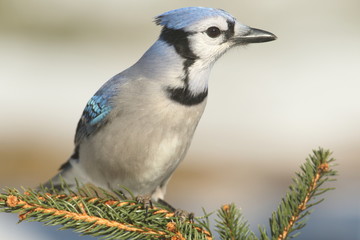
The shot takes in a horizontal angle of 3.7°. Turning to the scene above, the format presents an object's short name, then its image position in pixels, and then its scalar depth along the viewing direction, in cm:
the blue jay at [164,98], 340
